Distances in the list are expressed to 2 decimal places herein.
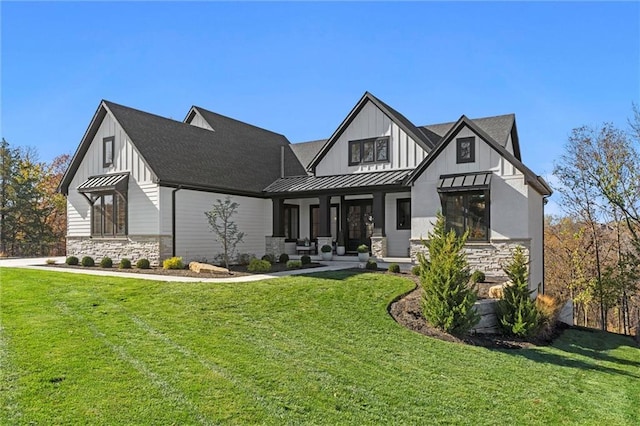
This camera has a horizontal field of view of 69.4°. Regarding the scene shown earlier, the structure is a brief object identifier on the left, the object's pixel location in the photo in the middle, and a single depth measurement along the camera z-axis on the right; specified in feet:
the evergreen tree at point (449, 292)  35.68
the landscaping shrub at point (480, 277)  49.73
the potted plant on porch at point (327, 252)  67.51
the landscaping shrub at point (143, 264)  57.98
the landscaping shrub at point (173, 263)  56.34
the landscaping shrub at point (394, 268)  55.31
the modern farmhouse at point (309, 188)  54.03
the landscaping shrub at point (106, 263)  61.41
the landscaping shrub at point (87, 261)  63.36
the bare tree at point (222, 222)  58.08
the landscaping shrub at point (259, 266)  56.08
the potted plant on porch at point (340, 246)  70.03
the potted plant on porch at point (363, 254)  62.73
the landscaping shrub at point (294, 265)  59.82
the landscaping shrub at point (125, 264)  59.16
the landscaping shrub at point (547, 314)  42.29
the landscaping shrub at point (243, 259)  66.44
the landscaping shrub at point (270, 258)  68.39
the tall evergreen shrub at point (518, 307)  39.17
